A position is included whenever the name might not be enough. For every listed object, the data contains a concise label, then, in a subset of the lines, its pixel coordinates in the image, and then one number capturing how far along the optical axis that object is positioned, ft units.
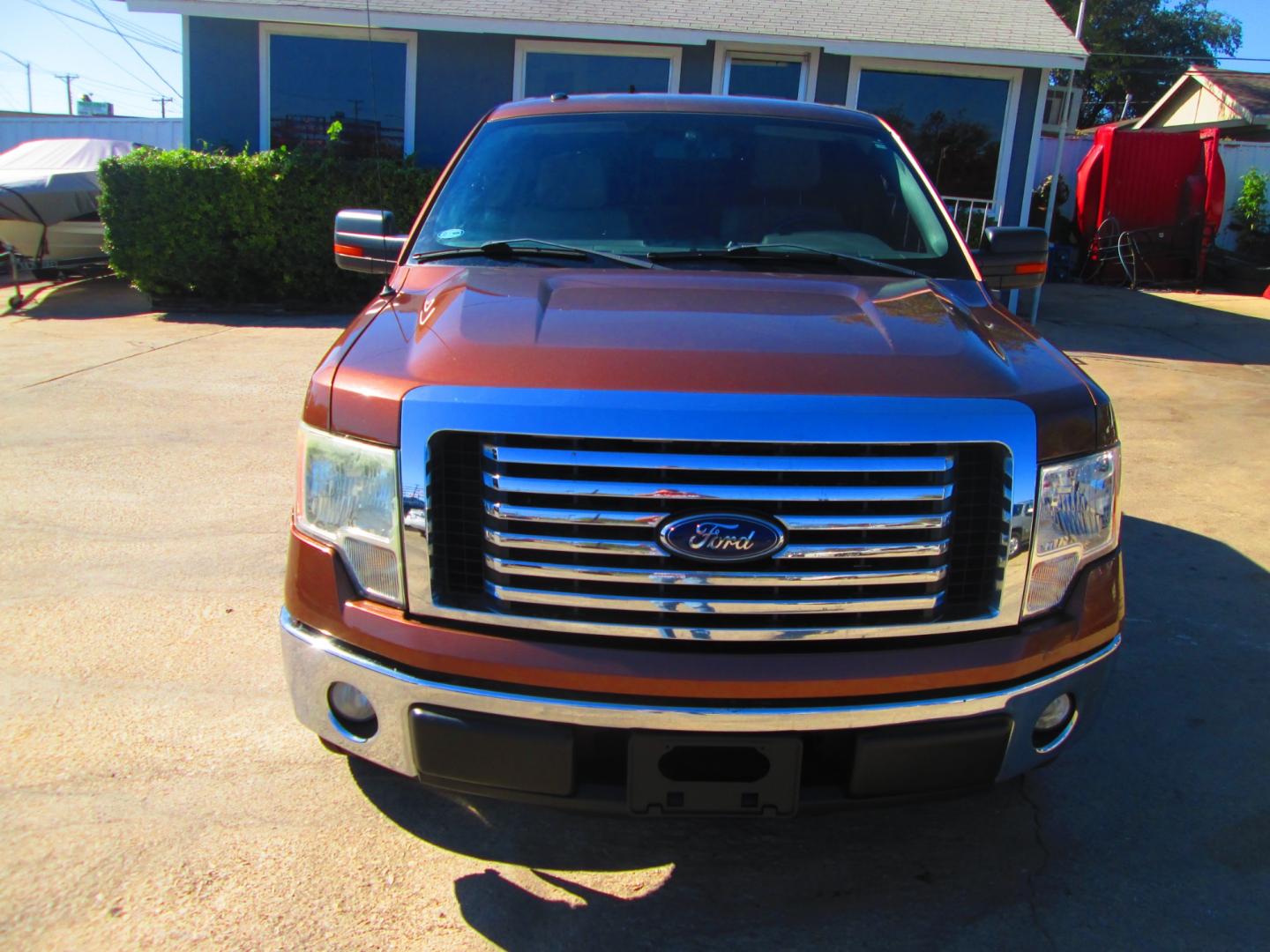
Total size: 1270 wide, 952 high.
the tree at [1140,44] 146.00
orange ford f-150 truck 6.80
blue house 41.09
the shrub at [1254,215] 60.13
